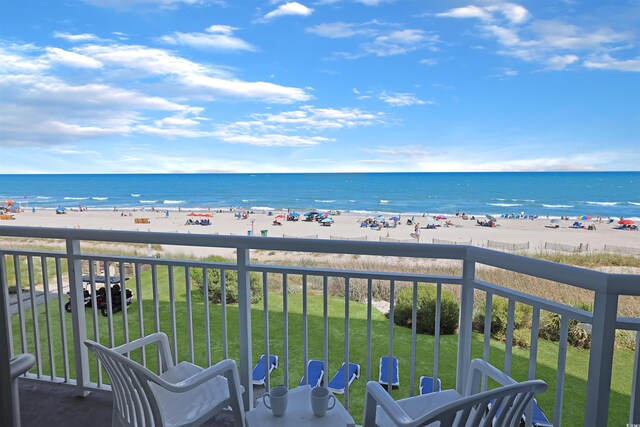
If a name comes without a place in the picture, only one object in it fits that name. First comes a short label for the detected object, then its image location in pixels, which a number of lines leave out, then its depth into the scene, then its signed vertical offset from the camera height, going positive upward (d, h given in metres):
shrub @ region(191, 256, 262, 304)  7.62 -2.24
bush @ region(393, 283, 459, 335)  6.15 -2.16
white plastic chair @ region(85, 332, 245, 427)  1.52 -0.92
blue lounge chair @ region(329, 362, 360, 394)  4.39 -2.22
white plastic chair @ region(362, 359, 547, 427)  1.26 -0.76
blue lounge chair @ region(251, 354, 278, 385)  4.19 -2.06
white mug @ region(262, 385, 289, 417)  1.74 -0.96
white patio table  1.70 -1.02
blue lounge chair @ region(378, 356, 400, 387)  4.21 -2.09
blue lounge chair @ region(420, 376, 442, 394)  3.94 -2.06
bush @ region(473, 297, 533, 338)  6.27 -2.37
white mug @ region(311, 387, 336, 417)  1.74 -0.96
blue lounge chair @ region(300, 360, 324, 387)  4.16 -2.13
